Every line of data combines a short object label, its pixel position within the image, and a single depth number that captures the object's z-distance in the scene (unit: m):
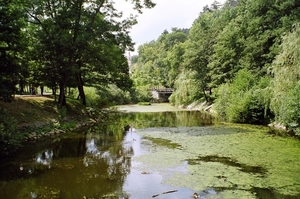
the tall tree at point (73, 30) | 18.66
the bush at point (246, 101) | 19.94
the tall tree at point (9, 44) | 10.52
